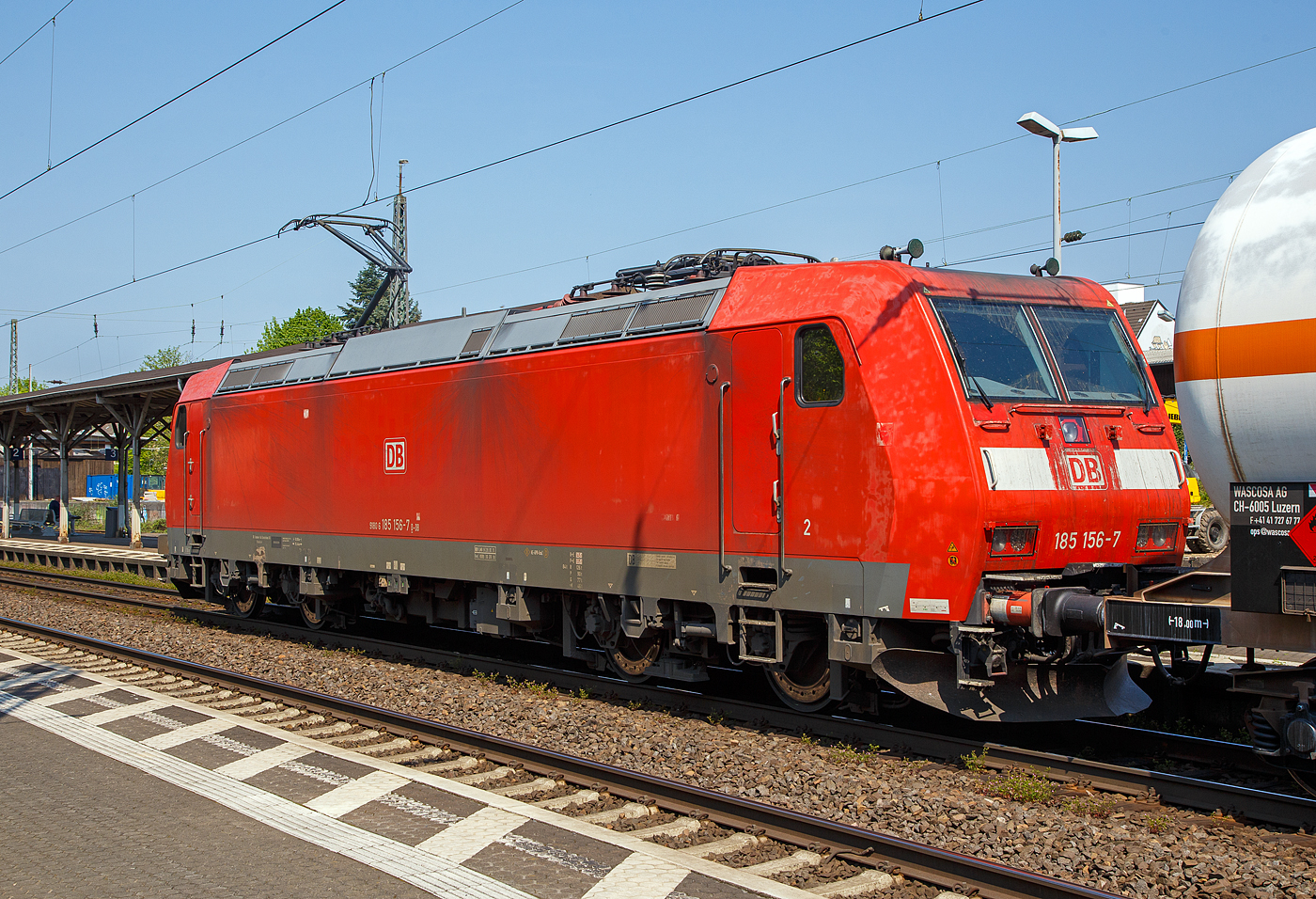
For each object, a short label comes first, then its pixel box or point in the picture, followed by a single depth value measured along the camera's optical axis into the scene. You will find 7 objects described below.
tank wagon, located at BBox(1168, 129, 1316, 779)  5.88
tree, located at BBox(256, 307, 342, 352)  95.12
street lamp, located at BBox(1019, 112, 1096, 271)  18.31
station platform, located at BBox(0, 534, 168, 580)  27.28
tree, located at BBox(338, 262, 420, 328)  92.81
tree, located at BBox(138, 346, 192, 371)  105.31
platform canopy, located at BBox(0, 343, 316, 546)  28.95
